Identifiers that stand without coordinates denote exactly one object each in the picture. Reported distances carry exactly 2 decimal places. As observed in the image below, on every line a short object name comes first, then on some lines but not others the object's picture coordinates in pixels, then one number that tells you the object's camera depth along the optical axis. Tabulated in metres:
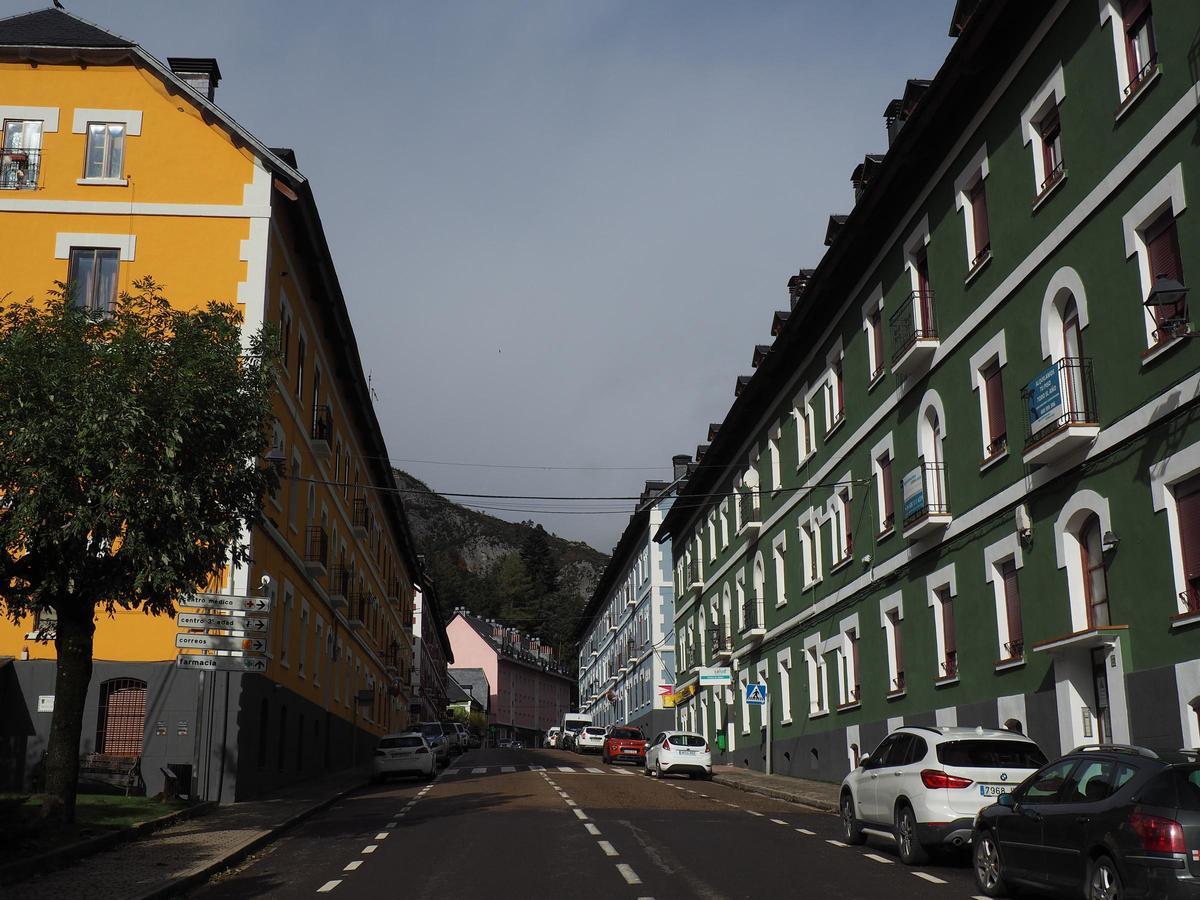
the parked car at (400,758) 34.38
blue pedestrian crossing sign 34.00
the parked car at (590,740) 64.94
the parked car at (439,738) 47.41
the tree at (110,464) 15.33
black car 9.21
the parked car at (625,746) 49.78
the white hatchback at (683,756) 36.31
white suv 14.14
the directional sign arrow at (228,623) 20.36
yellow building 24.91
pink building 136.25
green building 15.88
